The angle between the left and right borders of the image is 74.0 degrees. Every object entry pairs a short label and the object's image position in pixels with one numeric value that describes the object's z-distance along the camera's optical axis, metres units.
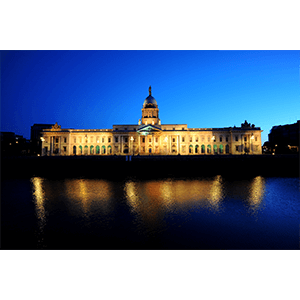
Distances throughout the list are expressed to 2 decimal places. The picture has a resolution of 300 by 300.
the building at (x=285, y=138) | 73.56
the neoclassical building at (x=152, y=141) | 75.25
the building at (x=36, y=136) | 94.64
